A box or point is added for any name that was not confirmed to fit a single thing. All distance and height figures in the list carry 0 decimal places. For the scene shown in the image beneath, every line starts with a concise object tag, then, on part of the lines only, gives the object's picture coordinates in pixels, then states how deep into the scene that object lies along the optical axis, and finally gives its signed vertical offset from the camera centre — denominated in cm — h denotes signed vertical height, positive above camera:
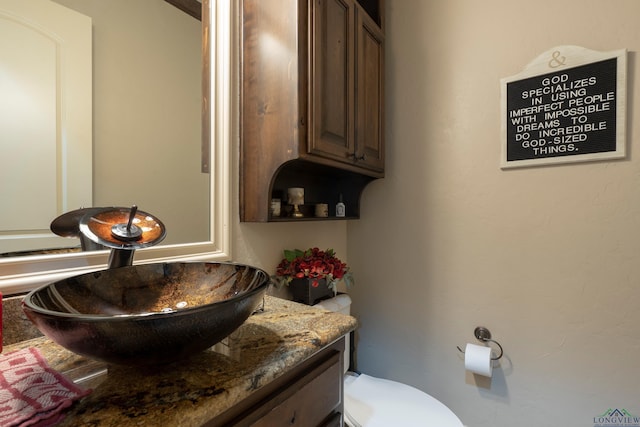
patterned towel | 37 -26
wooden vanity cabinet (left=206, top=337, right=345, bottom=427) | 48 -35
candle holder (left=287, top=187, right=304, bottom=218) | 129 +6
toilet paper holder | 129 -56
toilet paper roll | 122 -64
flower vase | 128 -36
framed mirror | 103 +26
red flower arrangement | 127 -25
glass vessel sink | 40 -17
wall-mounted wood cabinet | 101 +45
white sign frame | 104 +48
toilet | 106 -77
